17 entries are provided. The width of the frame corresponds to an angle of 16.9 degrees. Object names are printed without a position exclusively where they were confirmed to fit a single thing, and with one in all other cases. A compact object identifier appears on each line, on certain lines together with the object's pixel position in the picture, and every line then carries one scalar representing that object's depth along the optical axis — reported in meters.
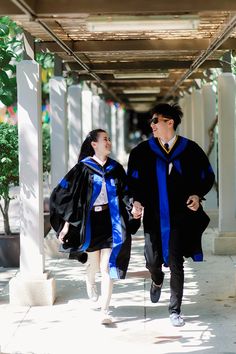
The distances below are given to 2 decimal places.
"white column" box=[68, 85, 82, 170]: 12.12
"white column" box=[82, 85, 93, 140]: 14.70
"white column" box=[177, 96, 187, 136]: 16.95
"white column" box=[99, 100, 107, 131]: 18.42
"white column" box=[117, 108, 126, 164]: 33.56
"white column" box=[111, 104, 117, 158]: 27.26
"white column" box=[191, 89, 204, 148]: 13.23
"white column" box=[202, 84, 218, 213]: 12.34
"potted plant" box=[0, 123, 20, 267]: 9.48
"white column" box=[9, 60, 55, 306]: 7.39
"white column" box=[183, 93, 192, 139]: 15.54
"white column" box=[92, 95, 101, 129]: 16.53
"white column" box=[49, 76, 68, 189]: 10.20
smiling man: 6.65
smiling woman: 6.78
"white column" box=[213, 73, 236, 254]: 9.88
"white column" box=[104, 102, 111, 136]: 20.98
